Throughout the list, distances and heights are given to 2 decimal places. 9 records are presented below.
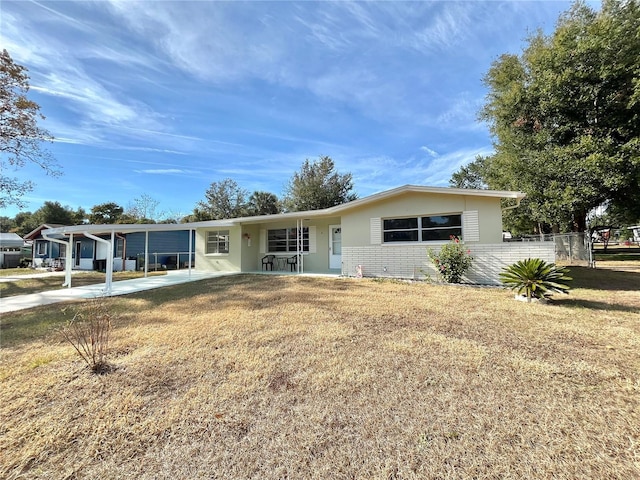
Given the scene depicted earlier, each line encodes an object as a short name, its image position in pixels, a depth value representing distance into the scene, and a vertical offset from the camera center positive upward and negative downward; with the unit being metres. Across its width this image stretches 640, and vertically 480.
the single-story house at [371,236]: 9.03 +0.70
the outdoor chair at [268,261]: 14.27 -0.35
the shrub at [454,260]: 8.98 -0.27
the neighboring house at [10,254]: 22.80 +0.29
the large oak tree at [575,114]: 11.62 +6.49
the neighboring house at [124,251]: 18.25 +0.38
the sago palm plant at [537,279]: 6.23 -0.64
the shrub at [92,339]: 3.24 -1.19
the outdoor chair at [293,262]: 13.59 -0.40
